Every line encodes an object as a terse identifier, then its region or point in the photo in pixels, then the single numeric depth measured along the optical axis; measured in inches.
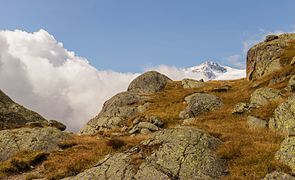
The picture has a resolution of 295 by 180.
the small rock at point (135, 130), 1665.8
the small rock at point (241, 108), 1662.2
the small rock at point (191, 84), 3043.8
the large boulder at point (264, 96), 1715.1
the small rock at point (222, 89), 2510.3
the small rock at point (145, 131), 1615.4
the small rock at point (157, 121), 1801.2
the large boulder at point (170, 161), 803.4
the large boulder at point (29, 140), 1259.2
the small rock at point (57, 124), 1756.2
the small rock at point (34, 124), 1621.6
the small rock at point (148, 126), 1660.9
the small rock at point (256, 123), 1291.1
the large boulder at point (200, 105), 1940.7
